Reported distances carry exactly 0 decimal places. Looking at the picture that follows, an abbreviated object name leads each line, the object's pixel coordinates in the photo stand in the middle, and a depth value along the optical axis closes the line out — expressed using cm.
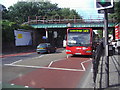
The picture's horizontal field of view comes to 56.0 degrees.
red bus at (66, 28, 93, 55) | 1100
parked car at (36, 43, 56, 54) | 1570
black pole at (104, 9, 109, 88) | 397
